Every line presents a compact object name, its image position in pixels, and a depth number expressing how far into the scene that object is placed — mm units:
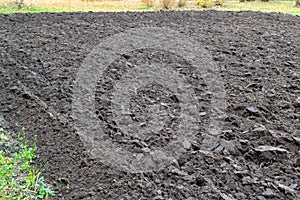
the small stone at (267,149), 2885
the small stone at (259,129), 3146
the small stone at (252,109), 3487
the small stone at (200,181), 2512
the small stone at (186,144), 2955
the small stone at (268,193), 2398
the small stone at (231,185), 2484
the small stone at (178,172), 2605
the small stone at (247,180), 2516
